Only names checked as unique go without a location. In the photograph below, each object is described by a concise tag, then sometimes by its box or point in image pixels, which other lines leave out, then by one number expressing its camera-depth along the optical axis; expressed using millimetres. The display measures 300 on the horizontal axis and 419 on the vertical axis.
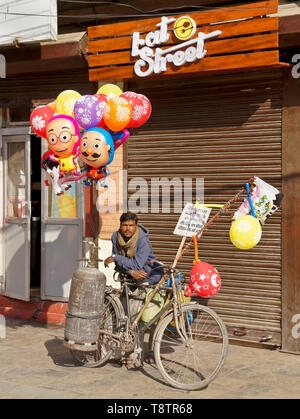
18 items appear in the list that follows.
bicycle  5332
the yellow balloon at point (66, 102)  5996
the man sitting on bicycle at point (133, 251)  5918
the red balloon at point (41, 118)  6016
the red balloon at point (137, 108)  5898
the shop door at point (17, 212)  8711
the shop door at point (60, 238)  8383
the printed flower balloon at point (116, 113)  5672
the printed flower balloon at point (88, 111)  5613
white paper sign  5891
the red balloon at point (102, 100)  5750
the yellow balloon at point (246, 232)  5375
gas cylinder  5699
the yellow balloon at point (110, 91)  6074
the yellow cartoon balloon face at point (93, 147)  5613
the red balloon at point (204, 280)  5332
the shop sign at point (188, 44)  6594
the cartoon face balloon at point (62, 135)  5738
